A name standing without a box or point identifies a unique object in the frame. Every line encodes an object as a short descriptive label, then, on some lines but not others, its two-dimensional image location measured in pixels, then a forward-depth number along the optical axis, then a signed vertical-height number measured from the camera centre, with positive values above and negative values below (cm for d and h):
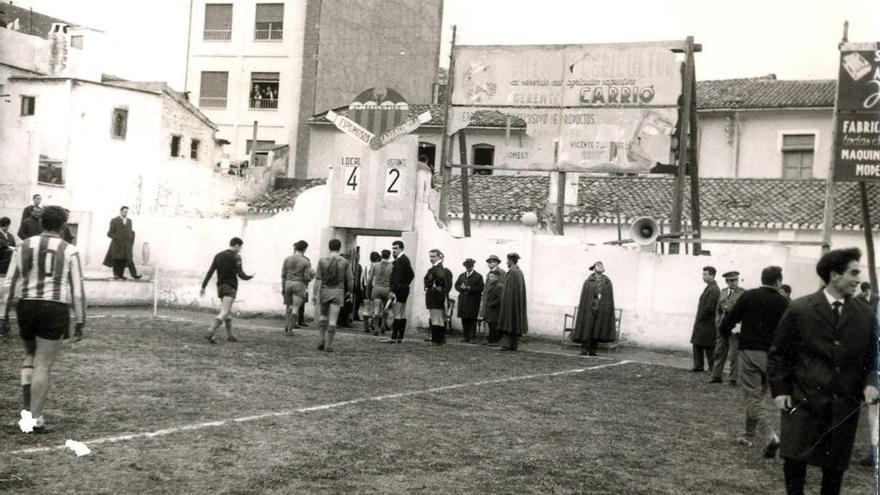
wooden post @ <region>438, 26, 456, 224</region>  2495 +265
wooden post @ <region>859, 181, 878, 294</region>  1599 +81
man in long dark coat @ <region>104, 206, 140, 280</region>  2664 -32
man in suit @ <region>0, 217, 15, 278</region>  1658 -33
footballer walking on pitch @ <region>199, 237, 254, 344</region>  1720 -63
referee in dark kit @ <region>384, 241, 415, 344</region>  1947 -65
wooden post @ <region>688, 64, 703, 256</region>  2317 +238
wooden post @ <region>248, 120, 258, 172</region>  4578 +389
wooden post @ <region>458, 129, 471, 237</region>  2536 +165
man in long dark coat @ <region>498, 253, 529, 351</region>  2033 -100
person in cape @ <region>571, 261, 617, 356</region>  2030 -86
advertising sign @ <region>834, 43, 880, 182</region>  1659 +262
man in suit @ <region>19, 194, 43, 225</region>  2154 +38
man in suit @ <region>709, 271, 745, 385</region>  1628 -98
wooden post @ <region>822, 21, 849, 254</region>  1723 +136
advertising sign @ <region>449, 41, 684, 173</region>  2341 +382
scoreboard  2339 +147
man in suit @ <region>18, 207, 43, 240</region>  2089 -2
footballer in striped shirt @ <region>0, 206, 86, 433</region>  868 -58
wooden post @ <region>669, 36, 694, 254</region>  2297 +334
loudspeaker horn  2217 +77
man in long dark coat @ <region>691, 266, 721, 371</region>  1789 -77
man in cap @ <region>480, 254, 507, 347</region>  2122 -57
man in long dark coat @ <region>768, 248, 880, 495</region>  663 -61
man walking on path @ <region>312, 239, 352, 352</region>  1666 -67
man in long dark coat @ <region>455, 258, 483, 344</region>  2136 -79
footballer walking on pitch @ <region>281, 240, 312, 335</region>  1948 -67
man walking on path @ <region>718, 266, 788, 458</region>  1032 -58
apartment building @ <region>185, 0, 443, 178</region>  4828 +890
